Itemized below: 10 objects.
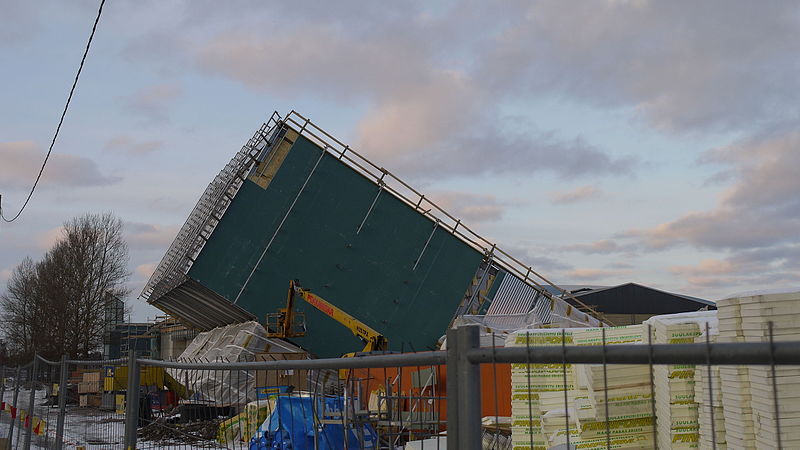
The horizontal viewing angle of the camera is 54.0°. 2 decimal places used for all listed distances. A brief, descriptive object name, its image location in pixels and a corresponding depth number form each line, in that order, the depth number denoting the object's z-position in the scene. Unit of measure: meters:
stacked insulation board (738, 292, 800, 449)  7.84
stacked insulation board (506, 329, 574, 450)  12.36
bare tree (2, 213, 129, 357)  63.81
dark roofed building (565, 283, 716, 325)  67.69
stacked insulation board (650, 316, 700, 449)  10.03
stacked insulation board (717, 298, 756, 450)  8.66
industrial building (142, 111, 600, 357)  33.12
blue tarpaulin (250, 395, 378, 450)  5.46
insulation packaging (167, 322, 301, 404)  30.97
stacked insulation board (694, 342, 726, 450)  9.27
